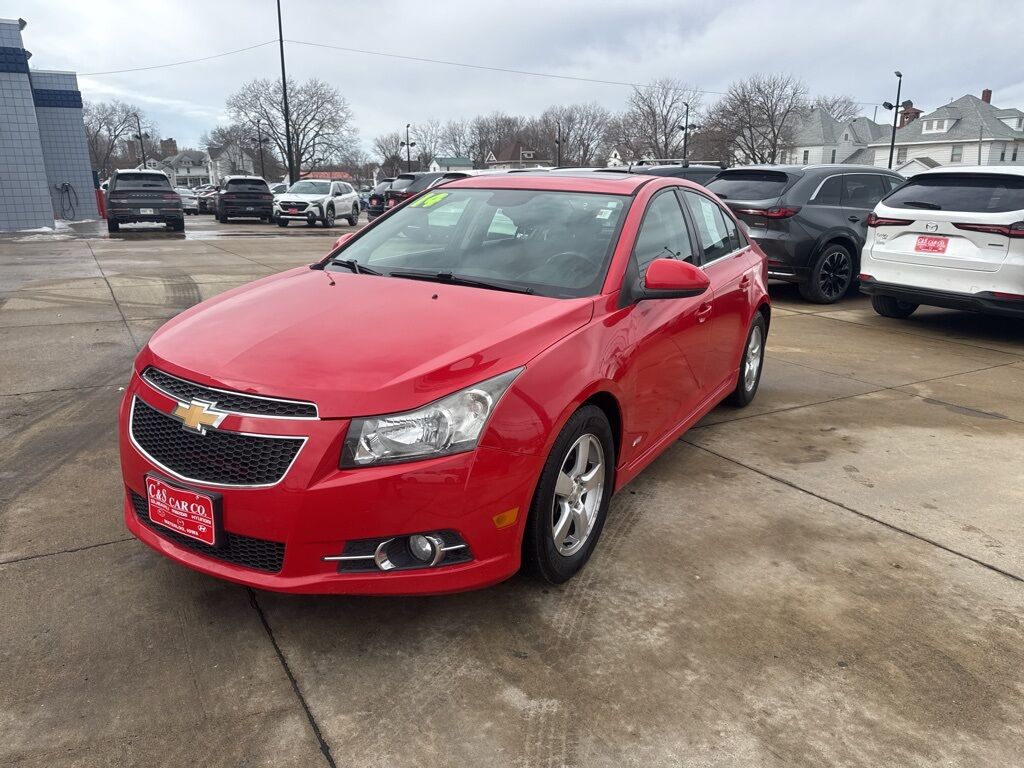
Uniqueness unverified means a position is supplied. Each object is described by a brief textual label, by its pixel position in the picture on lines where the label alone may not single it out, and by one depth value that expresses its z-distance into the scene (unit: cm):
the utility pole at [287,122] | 3388
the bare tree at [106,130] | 8876
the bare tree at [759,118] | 6144
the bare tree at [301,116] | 7031
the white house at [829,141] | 7556
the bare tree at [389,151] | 9502
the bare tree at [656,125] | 7175
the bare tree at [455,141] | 9969
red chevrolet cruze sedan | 224
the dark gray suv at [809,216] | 898
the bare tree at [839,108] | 7769
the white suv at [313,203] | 2397
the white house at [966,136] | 6638
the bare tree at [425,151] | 9850
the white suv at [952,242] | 681
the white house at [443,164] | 5733
